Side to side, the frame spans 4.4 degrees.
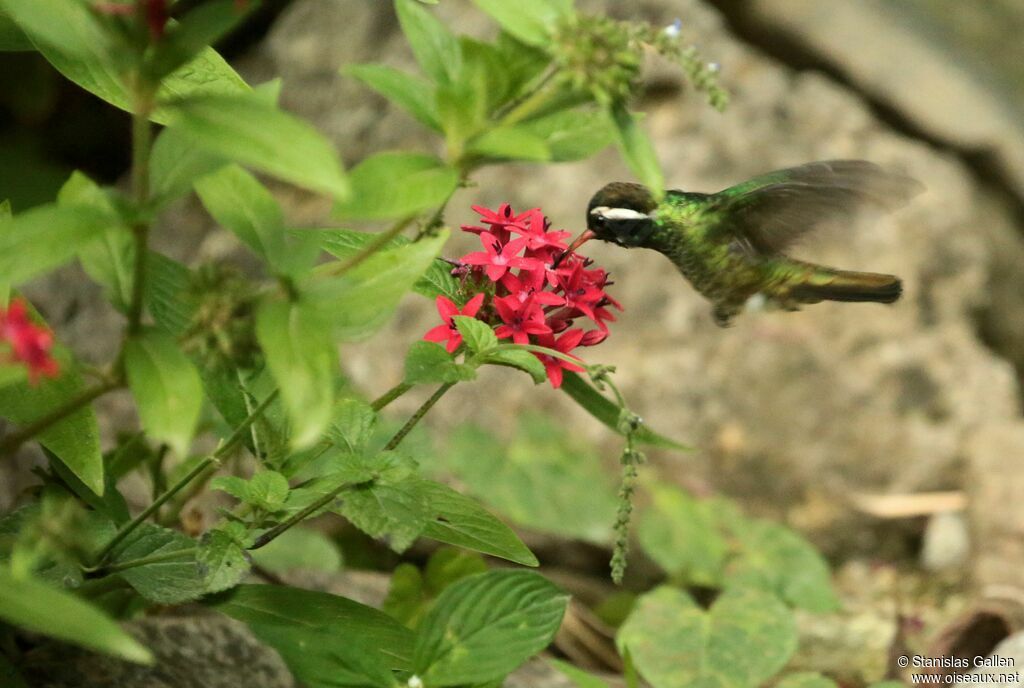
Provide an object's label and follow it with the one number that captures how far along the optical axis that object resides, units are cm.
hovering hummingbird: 340
